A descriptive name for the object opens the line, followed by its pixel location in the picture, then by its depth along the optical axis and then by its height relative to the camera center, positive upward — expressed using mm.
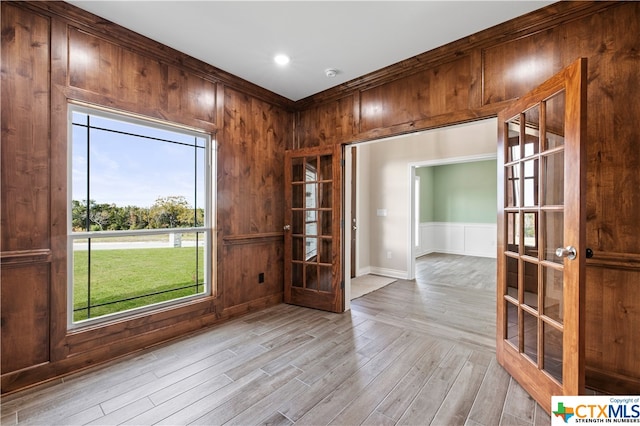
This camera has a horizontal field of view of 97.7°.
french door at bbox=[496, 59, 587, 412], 1480 -155
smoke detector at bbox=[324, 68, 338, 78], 2951 +1510
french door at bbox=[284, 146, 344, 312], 3395 -204
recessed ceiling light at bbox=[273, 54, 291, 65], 2701 +1514
